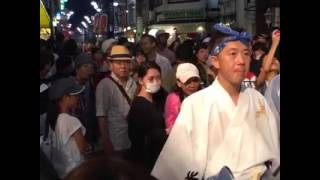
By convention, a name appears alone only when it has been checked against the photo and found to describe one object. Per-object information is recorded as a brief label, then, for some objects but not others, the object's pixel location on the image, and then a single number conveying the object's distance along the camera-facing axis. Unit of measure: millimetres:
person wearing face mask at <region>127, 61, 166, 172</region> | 2250
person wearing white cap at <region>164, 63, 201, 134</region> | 2220
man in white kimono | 2161
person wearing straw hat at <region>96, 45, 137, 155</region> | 2332
